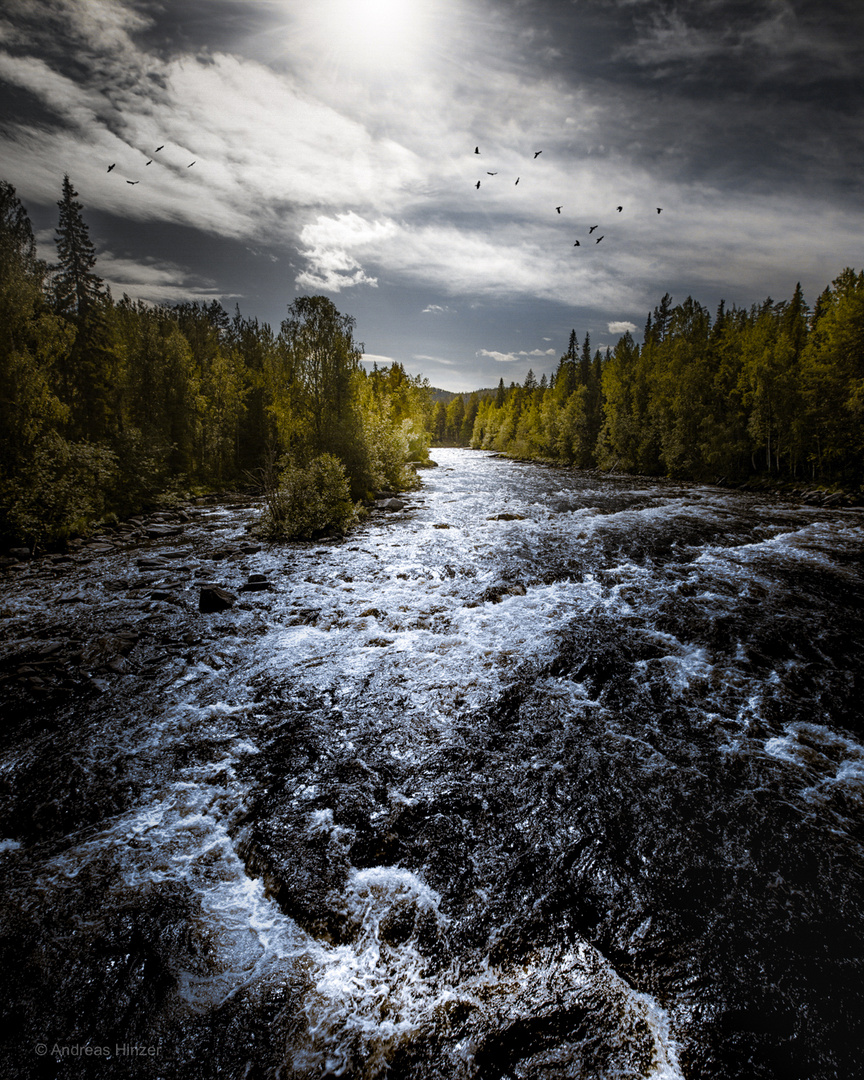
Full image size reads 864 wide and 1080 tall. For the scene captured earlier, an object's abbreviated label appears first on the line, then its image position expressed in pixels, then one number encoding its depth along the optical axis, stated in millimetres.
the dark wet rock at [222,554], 16359
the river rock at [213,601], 11781
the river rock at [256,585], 13141
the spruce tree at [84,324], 28078
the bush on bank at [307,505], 19453
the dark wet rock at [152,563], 15078
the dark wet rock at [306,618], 10973
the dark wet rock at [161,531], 19884
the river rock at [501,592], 12484
